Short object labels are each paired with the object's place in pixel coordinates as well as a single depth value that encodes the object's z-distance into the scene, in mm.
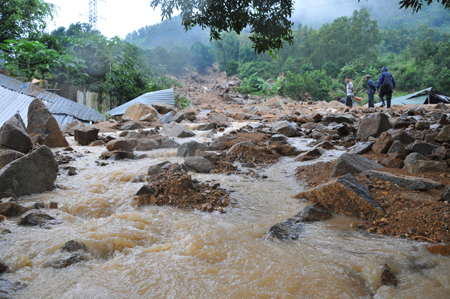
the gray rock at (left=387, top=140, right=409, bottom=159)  4312
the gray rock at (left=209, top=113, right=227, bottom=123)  11250
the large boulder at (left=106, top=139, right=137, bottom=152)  6016
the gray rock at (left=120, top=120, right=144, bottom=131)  9573
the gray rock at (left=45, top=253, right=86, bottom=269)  1987
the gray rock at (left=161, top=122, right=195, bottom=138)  8119
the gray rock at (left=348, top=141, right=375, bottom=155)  4957
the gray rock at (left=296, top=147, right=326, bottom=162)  5316
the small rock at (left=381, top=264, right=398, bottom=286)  1802
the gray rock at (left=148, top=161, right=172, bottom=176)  4125
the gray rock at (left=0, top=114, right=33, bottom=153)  4680
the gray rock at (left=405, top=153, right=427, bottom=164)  3958
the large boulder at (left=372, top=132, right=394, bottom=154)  4664
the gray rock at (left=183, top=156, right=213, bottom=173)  4570
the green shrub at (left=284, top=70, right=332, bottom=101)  25547
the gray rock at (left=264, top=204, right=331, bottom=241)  2453
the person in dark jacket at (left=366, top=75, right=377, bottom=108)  11766
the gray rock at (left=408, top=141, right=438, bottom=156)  4375
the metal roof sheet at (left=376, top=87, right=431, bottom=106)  16234
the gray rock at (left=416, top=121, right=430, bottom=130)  6270
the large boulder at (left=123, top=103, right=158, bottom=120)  11945
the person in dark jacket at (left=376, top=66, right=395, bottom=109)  11102
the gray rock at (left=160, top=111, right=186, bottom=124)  10867
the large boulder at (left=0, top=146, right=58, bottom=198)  3172
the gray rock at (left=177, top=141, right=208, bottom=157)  5863
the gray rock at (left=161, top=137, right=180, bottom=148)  6773
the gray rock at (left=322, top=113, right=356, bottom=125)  8797
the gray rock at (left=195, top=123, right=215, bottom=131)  9430
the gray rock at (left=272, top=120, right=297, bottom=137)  7883
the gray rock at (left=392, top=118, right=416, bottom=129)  6871
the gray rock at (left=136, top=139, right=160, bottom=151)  6445
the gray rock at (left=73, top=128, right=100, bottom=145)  7117
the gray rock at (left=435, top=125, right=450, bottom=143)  4694
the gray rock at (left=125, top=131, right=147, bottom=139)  7430
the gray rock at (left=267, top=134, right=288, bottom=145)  6618
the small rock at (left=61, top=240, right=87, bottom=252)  2157
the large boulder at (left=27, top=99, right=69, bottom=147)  6477
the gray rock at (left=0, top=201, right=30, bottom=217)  2691
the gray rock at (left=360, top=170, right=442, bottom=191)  3139
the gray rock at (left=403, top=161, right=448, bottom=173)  3688
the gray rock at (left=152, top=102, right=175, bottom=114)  13781
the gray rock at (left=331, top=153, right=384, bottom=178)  3779
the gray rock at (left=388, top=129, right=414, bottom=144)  5102
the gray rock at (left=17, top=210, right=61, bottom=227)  2553
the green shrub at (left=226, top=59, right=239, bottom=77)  45312
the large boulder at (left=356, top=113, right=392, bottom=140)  6069
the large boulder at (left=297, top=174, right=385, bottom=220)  2797
